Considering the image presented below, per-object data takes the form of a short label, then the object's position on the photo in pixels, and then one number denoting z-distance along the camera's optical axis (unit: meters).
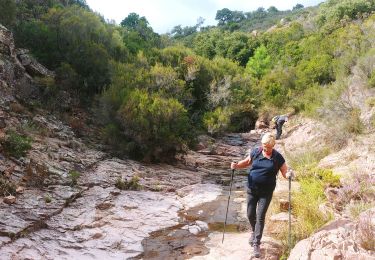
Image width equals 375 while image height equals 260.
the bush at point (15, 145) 10.48
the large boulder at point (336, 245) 4.81
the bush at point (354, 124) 12.47
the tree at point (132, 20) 61.52
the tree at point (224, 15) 129.25
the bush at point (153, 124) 14.79
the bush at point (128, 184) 11.43
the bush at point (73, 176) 10.63
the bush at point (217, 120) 23.41
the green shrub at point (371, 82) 15.41
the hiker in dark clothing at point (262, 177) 6.02
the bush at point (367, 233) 4.89
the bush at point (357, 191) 7.20
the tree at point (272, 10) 126.38
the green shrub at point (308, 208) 6.62
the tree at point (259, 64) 44.31
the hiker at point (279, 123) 20.44
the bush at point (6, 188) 8.59
